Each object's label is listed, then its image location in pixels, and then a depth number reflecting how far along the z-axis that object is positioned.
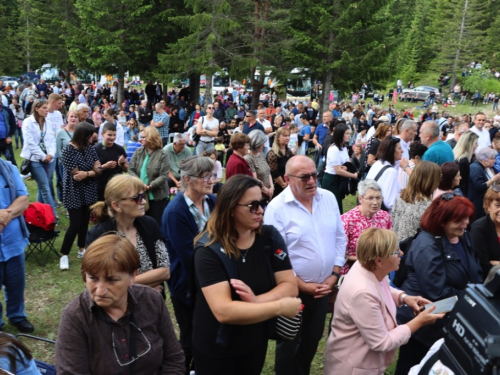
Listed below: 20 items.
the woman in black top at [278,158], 7.28
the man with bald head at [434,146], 6.55
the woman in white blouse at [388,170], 5.69
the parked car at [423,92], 45.47
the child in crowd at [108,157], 6.75
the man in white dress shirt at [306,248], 3.58
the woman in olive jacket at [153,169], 6.20
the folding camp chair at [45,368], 2.79
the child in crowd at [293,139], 11.05
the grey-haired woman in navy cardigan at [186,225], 3.59
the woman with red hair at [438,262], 3.33
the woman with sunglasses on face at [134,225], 3.42
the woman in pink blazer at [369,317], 2.88
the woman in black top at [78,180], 5.94
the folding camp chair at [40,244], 6.16
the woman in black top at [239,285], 2.52
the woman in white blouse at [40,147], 7.27
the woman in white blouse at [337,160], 7.12
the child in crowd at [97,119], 11.39
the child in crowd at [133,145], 8.49
